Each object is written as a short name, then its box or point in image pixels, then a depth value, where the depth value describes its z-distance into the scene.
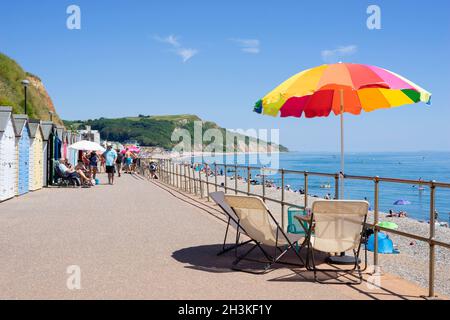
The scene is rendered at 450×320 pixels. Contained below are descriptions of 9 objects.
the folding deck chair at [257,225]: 6.07
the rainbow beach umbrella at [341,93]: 6.04
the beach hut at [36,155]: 18.61
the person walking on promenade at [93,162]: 23.91
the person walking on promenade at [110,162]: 23.40
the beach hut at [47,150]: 20.95
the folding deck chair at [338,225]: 5.49
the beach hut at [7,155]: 14.22
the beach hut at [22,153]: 16.31
